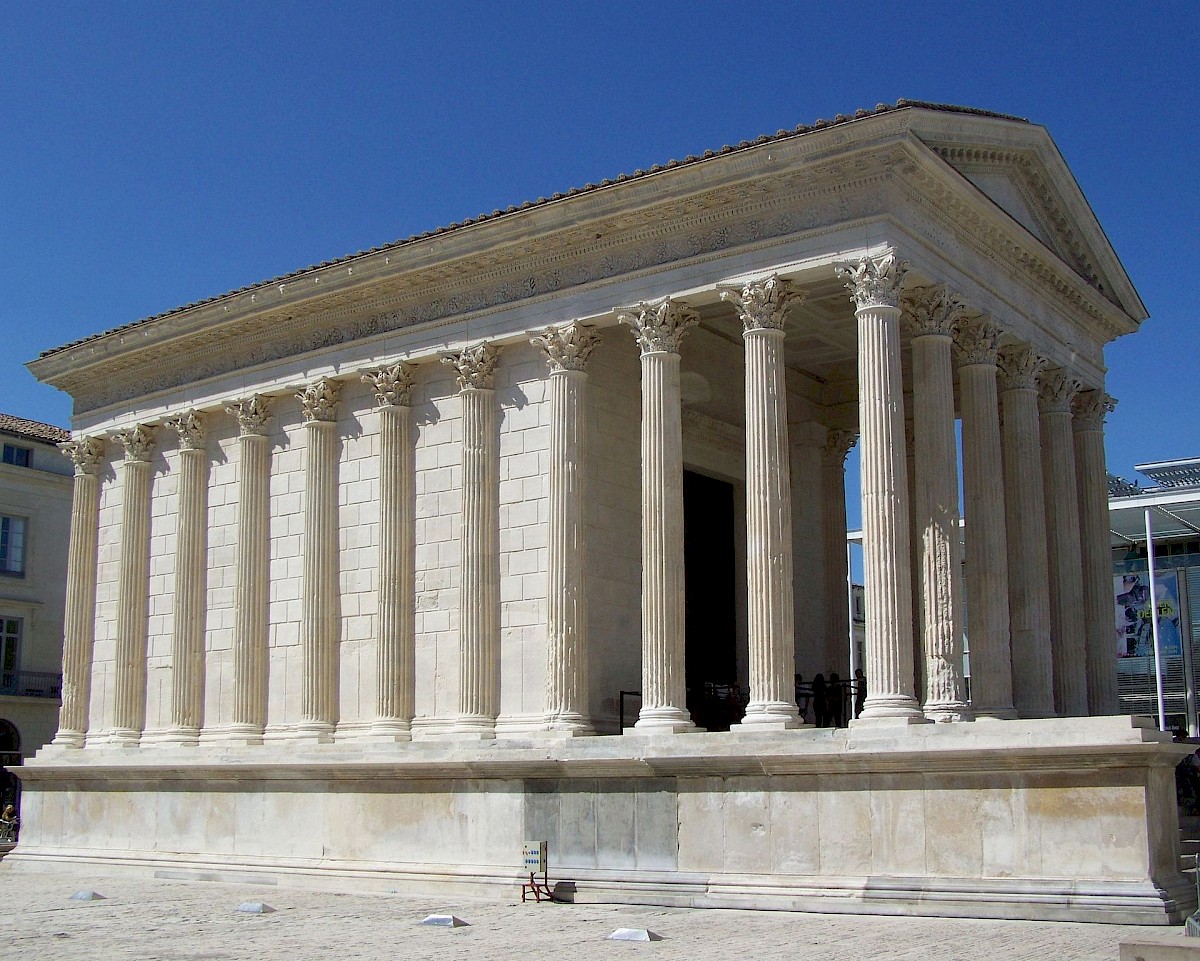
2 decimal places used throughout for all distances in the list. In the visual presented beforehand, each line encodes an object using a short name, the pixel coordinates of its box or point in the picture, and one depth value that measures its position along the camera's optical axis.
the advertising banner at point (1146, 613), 49.88
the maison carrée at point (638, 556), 19.41
